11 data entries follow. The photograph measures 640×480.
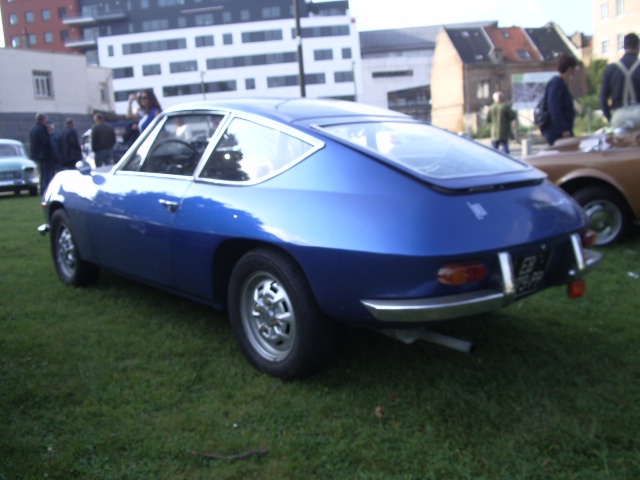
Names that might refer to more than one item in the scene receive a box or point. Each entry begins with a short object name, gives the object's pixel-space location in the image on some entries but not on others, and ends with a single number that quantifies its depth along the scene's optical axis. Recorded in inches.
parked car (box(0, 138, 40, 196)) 673.6
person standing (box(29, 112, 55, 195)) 552.1
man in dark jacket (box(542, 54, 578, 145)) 283.7
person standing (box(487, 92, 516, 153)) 436.5
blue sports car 111.2
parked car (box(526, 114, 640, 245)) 223.6
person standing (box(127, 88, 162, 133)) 342.0
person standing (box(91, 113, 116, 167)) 445.1
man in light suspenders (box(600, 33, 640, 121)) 273.0
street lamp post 601.0
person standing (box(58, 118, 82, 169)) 543.2
